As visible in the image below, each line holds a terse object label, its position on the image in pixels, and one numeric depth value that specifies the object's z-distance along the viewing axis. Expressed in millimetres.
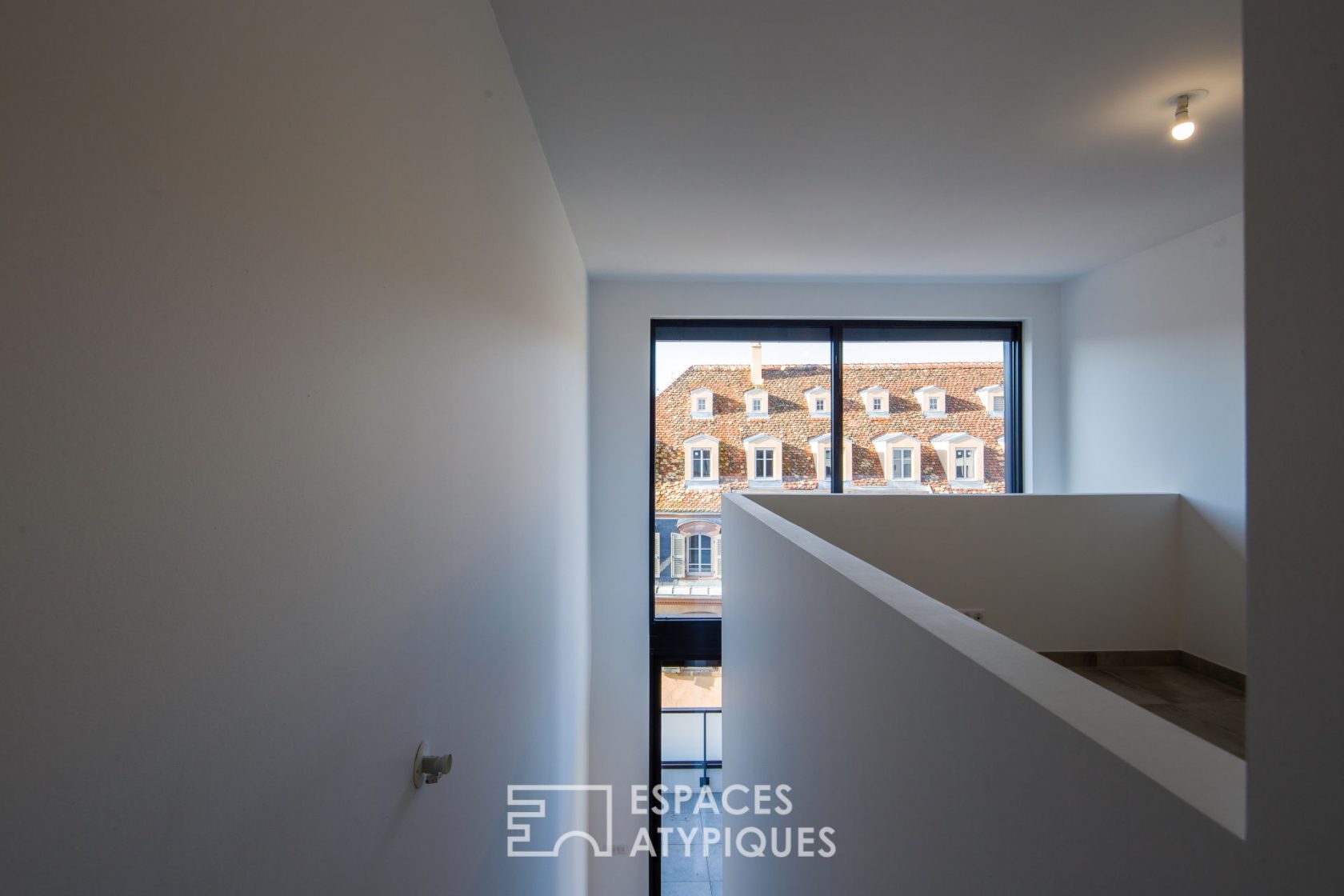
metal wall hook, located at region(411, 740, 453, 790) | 1363
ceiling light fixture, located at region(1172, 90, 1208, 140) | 2467
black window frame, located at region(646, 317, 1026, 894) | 5430
